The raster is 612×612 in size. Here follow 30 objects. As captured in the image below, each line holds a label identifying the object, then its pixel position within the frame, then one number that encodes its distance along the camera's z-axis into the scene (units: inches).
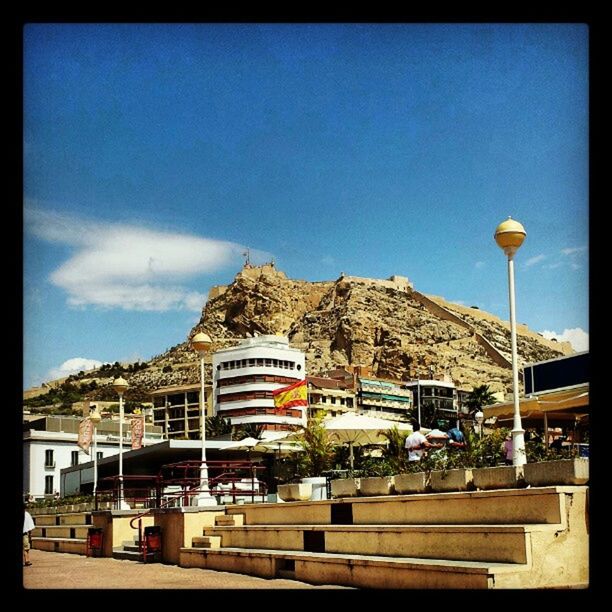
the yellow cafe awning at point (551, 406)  614.5
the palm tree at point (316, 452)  778.8
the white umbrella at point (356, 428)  692.7
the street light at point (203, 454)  702.5
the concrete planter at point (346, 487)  522.6
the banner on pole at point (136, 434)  1282.0
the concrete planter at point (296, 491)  597.0
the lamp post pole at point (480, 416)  720.2
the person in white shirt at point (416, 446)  544.0
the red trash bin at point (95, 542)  802.2
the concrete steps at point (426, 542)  351.9
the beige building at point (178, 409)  4763.8
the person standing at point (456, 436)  587.0
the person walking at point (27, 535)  654.5
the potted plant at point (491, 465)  405.1
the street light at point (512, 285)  436.5
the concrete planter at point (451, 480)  431.5
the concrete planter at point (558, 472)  368.2
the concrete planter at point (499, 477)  402.0
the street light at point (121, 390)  885.2
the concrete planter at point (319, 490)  598.5
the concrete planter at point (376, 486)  492.7
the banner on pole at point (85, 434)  1289.4
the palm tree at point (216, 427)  3459.6
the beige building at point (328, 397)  4626.2
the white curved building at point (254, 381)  4224.9
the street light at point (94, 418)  1266.0
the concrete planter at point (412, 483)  463.8
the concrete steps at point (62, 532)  938.7
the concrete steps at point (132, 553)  673.6
